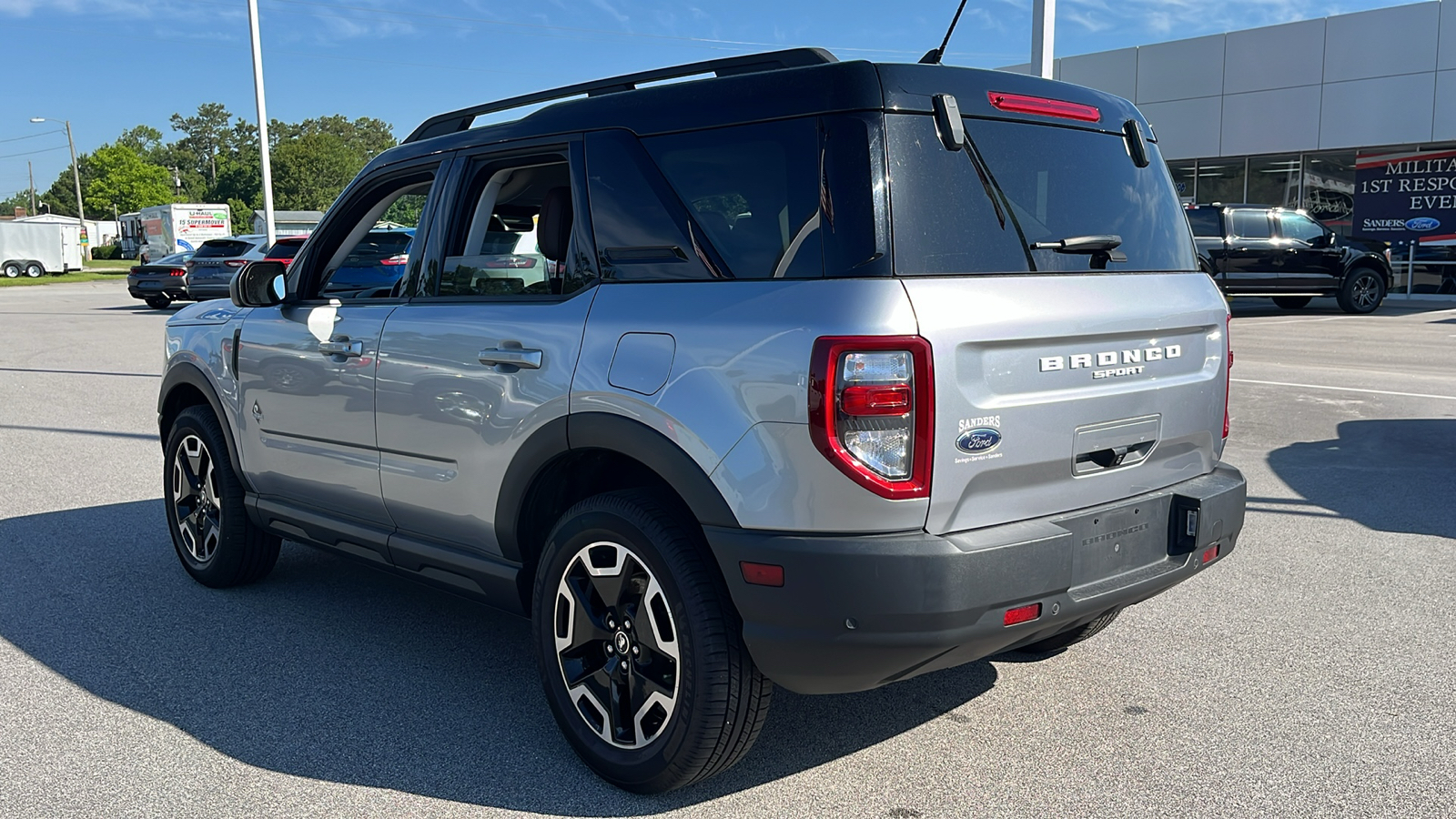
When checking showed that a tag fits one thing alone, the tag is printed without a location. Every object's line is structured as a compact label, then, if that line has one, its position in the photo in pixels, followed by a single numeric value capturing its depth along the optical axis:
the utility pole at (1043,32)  11.09
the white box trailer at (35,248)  50.56
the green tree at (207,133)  159.88
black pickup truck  20.03
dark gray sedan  26.33
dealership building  23.34
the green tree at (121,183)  108.25
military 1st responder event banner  24.12
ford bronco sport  2.78
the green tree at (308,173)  101.19
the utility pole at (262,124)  22.12
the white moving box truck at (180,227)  46.12
